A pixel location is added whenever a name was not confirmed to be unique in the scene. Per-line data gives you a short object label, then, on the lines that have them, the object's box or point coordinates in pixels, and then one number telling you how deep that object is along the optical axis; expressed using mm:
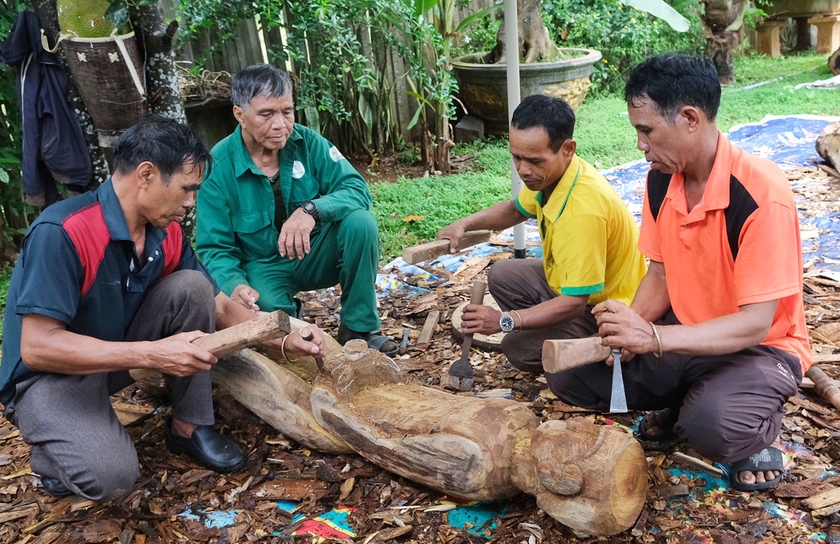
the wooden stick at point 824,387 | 2937
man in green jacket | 3420
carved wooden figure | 2125
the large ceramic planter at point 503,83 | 7824
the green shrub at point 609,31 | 9406
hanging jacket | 4234
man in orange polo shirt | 2211
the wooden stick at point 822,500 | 2369
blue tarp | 4699
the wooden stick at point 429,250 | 3830
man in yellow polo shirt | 2764
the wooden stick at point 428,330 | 3882
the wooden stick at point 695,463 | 2570
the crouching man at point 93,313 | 2314
